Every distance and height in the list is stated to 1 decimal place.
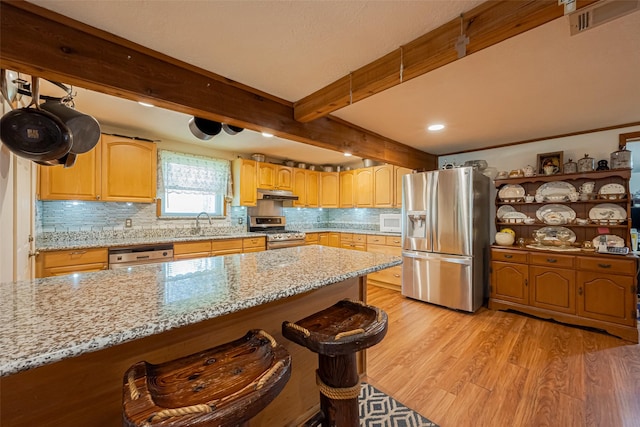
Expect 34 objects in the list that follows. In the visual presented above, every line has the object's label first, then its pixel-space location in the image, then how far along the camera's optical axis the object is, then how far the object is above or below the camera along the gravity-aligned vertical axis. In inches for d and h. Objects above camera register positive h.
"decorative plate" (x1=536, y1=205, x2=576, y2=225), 127.1 -0.4
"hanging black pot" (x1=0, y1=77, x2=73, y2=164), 51.8 +17.3
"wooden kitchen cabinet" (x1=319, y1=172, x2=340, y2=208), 211.5 +20.7
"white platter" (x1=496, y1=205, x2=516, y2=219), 145.8 +2.1
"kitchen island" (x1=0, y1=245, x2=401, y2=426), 28.4 -12.3
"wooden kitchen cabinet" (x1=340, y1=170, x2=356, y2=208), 202.7 +20.7
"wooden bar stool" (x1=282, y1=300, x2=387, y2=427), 40.4 -20.8
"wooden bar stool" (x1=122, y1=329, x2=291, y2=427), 25.2 -19.6
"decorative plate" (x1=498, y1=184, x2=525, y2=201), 139.0 +11.5
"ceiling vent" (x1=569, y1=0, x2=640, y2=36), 43.4 +34.6
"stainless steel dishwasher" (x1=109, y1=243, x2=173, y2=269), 111.3 -17.0
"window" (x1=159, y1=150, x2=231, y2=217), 147.6 +19.4
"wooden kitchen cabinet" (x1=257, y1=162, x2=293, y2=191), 177.5 +27.4
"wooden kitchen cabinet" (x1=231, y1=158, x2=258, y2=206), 168.7 +22.2
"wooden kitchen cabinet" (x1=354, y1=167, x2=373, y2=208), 191.5 +20.1
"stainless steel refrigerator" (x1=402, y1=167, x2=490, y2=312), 128.1 -11.9
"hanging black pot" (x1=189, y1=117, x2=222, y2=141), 83.1 +28.6
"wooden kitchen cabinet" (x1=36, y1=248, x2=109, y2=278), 98.3 -17.3
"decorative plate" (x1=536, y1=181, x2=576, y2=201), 127.9 +11.7
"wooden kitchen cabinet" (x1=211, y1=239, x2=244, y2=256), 142.0 -17.1
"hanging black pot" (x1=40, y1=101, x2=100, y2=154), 61.4 +22.5
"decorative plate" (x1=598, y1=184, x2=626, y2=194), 113.7 +10.5
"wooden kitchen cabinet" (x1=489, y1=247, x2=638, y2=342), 102.5 -32.1
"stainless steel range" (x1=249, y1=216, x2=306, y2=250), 168.9 -11.3
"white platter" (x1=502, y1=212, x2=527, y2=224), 138.2 -1.9
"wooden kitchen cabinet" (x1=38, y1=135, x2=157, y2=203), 108.0 +18.7
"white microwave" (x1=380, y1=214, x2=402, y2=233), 181.3 -5.9
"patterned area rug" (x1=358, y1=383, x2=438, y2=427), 64.7 -51.2
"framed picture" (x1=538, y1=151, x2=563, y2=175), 127.1 +24.9
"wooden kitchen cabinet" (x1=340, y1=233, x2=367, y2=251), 183.9 -18.9
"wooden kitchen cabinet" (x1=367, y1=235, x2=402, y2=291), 164.9 -24.7
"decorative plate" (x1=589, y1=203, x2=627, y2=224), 115.0 -0.5
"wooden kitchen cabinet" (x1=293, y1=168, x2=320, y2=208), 199.3 +22.1
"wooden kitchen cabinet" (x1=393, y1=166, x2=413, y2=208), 176.6 +20.6
